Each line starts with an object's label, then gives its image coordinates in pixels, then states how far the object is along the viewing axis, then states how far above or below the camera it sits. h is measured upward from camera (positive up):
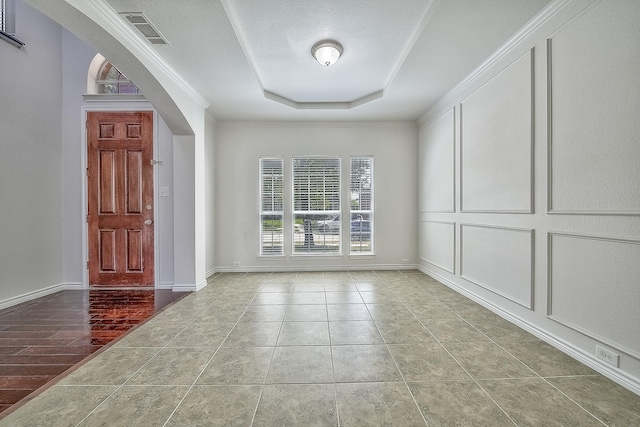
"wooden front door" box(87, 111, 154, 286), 4.14 +0.24
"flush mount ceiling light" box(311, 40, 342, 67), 2.87 +1.70
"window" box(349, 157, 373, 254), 5.21 +0.15
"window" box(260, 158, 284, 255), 5.14 +0.21
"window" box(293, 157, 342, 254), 5.18 +0.12
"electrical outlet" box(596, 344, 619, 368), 1.83 -0.99
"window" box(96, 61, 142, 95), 4.23 +1.99
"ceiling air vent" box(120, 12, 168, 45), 2.32 +1.67
